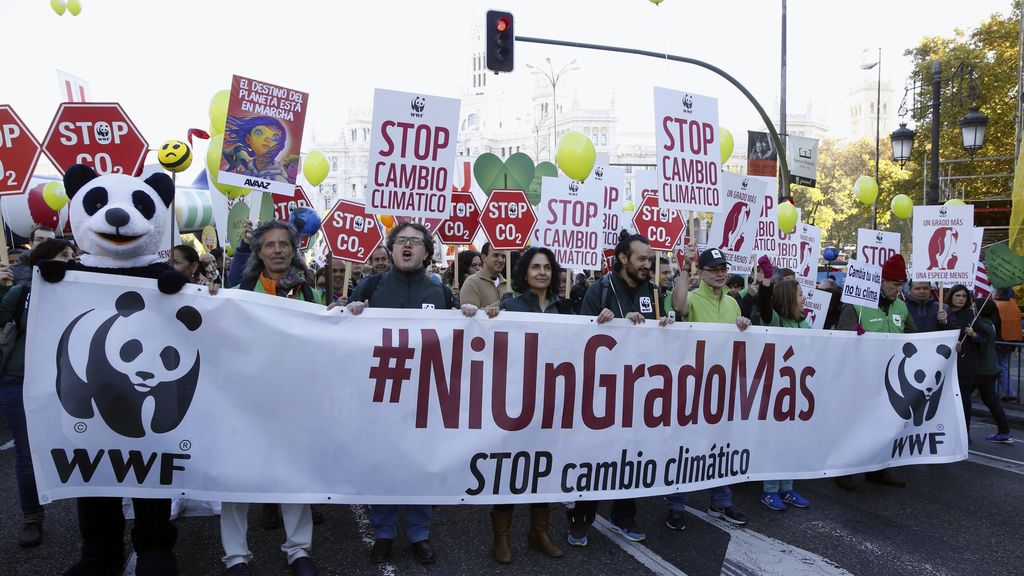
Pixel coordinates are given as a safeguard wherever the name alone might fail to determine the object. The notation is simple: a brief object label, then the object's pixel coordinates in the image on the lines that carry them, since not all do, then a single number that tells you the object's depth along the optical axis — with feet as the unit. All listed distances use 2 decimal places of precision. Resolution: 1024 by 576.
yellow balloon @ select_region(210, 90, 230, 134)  33.78
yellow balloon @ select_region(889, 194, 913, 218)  47.21
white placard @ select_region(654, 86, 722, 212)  20.92
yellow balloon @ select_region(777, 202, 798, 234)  44.16
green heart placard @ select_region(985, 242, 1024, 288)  29.37
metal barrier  35.12
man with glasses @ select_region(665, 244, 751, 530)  17.74
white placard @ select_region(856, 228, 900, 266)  26.99
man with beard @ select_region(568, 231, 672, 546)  16.15
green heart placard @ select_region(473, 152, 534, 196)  37.27
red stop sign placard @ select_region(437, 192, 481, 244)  34.42
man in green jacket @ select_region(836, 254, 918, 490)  22.24
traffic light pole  39.63
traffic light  38.40
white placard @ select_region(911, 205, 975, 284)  24.56
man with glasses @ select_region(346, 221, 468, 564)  14.83
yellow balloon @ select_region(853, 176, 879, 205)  47.52
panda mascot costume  12.34
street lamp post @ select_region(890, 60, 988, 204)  45.85
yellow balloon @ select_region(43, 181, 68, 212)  42.96
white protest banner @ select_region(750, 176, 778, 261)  31.91
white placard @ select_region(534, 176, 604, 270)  30.35
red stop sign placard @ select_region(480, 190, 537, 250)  31.09
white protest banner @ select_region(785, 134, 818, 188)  51.47
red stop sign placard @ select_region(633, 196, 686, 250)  38.34
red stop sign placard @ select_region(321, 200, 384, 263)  27.07
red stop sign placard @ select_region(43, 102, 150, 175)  19.95
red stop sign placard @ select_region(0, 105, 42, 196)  19.99
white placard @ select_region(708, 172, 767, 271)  24.62
